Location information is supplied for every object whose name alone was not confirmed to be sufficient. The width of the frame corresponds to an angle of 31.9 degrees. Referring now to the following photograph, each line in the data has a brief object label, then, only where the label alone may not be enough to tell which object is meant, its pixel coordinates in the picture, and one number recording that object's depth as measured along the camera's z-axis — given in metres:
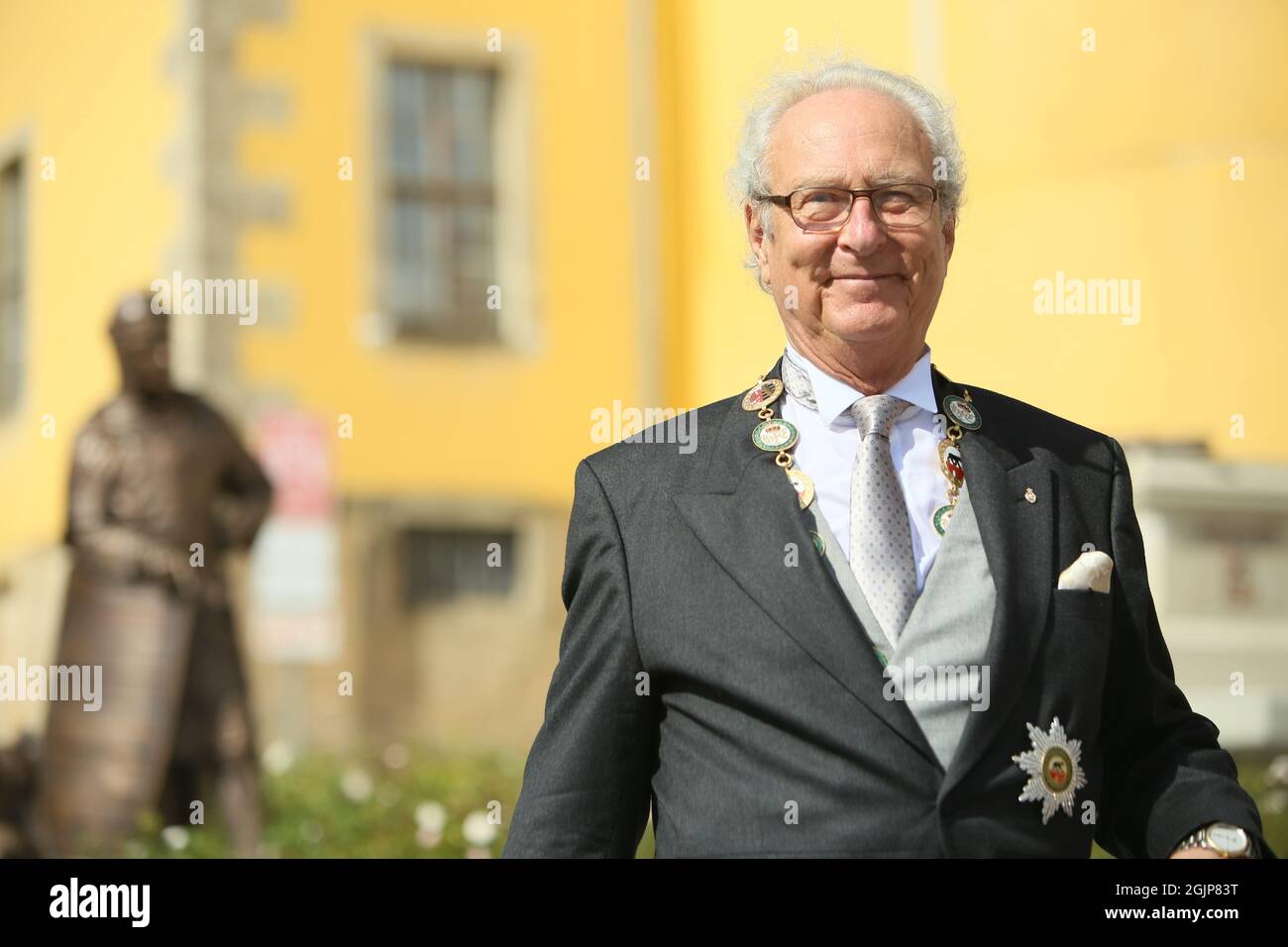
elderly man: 2.71
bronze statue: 9.98
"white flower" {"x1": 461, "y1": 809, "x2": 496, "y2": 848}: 8.72
